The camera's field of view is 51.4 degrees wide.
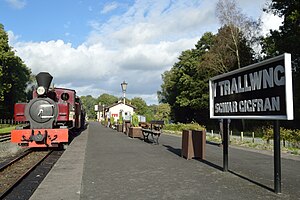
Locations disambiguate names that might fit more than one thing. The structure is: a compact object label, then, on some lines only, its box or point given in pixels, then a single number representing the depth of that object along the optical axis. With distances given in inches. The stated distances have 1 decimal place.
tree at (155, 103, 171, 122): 2696.9
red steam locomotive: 501.7
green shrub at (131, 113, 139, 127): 925.2
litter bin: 426.9
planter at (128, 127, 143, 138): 855.1
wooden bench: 629.4
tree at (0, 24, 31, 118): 1962.4
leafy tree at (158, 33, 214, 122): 1705.2
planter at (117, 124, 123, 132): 1225.4
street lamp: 1255.2
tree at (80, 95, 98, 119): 6884.8
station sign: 230.8
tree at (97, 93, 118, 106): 6088.1
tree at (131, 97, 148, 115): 4413.4
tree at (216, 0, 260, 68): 1150.3
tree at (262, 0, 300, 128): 907.4
